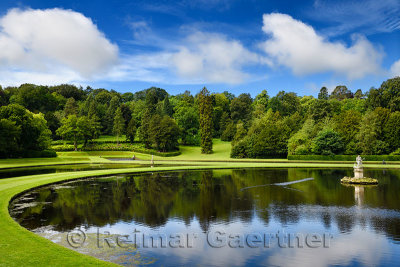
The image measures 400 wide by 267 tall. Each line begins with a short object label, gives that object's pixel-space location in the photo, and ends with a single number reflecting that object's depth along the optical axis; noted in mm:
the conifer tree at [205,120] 85000
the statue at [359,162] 28639
